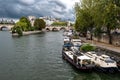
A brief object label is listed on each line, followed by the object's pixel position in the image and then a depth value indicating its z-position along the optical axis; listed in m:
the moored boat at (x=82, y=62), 13.05
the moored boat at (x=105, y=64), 12.87
